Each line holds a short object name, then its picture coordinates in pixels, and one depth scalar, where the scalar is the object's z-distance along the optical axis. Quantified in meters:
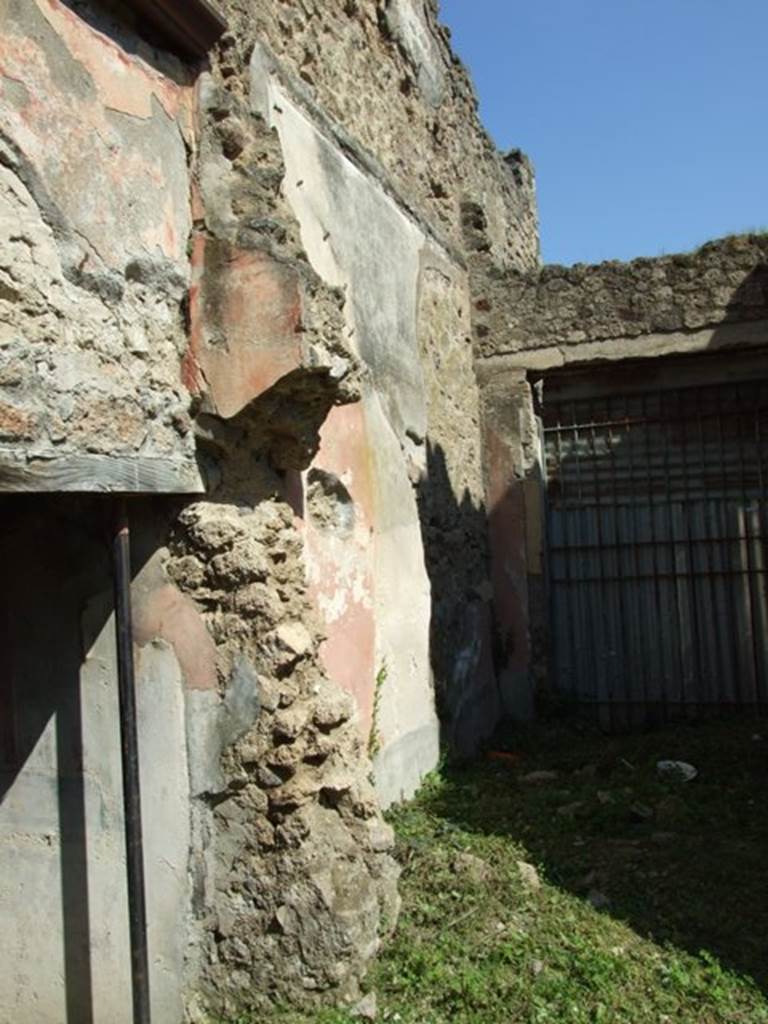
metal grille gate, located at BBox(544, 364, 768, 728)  6.75
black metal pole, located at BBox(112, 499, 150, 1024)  2.64
